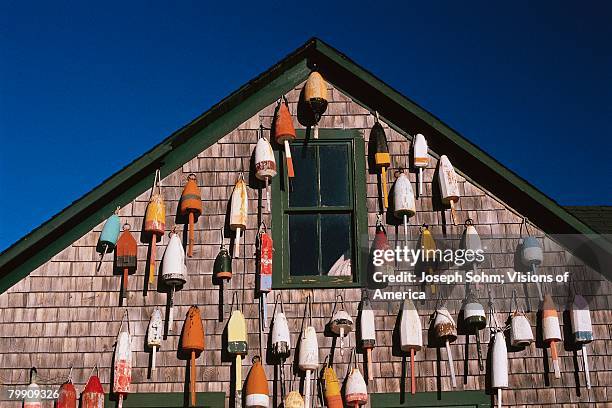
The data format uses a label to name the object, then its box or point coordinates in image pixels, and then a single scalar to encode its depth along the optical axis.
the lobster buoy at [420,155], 10.34
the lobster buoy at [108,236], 9.85
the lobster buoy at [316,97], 10.52
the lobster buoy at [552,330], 9.59
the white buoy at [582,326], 9.63
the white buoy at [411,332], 9.45
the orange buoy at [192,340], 9.30
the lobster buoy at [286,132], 10.30
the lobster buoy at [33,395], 9.23
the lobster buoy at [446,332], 9.52
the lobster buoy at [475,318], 9.62
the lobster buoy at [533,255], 9.96
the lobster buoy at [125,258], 9.77
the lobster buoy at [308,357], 9.30
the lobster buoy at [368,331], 9.48
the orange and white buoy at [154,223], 9.86
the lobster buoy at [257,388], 9.13
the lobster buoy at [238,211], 9.91
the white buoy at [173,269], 9.64
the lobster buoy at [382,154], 10.26
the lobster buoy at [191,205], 9.96
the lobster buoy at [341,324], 9.51
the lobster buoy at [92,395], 9.16
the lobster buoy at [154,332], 9.46
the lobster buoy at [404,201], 10.03
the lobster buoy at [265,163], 10.15
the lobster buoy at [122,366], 9.27
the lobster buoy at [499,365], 9.39
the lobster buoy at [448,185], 10.17
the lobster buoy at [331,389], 9.22
